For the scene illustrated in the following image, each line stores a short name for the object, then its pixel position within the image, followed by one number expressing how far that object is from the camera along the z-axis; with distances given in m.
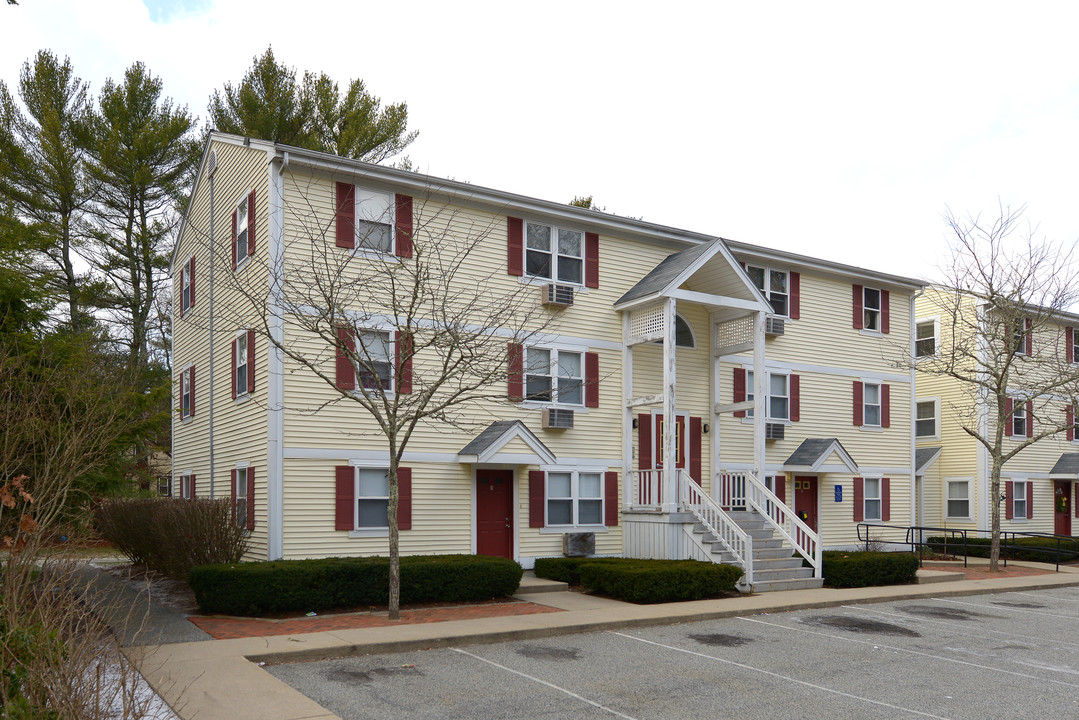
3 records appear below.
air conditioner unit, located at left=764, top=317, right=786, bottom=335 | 22.06
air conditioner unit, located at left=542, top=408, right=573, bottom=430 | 18.62
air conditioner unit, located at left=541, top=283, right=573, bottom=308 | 18.83
